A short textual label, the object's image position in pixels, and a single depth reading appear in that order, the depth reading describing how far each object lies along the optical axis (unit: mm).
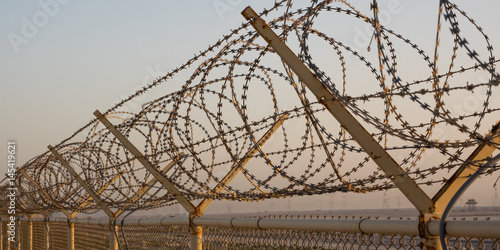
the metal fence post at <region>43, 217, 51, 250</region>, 13538
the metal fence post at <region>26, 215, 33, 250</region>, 16444
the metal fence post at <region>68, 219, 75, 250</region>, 11148
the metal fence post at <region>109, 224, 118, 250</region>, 8242
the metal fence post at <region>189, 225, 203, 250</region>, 5746
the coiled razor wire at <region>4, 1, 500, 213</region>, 2908
